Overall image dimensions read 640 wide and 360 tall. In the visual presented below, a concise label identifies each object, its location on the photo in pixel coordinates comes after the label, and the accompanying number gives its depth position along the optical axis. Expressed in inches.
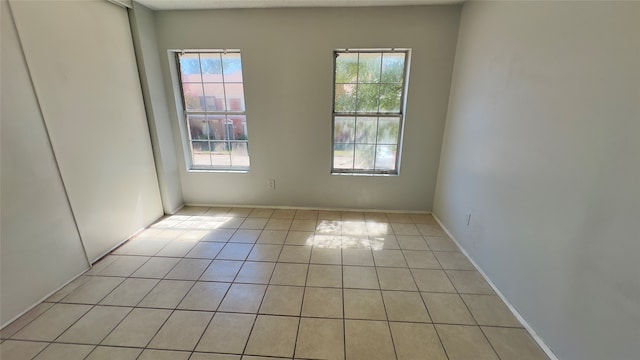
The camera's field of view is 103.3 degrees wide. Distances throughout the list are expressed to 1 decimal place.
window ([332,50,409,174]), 111.9
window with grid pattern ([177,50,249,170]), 116.8
